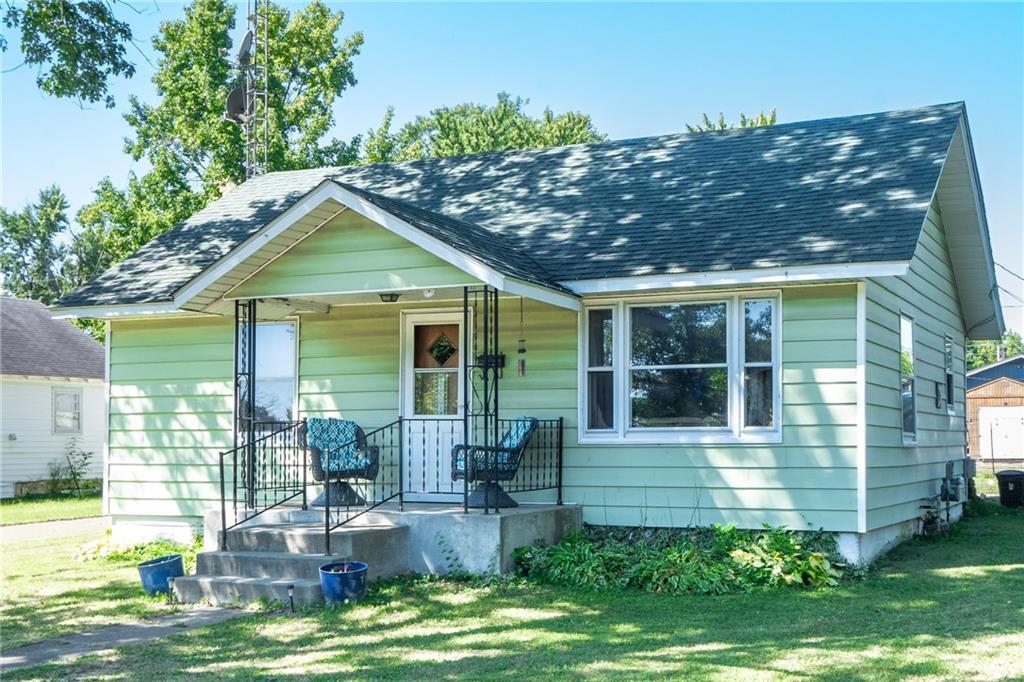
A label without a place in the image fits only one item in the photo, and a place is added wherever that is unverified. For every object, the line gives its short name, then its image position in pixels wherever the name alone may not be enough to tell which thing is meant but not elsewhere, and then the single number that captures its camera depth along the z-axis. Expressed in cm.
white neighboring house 2558
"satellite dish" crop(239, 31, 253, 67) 2007
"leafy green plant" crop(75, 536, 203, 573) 1302
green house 1058
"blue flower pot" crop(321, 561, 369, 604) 918
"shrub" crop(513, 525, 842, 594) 974
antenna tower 2050
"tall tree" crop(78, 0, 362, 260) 2644
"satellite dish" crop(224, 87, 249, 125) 2155
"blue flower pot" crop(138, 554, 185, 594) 1013
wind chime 1195
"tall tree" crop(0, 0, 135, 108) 1212
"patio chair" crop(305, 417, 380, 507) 1160
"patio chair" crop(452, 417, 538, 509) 1055
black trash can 1762
